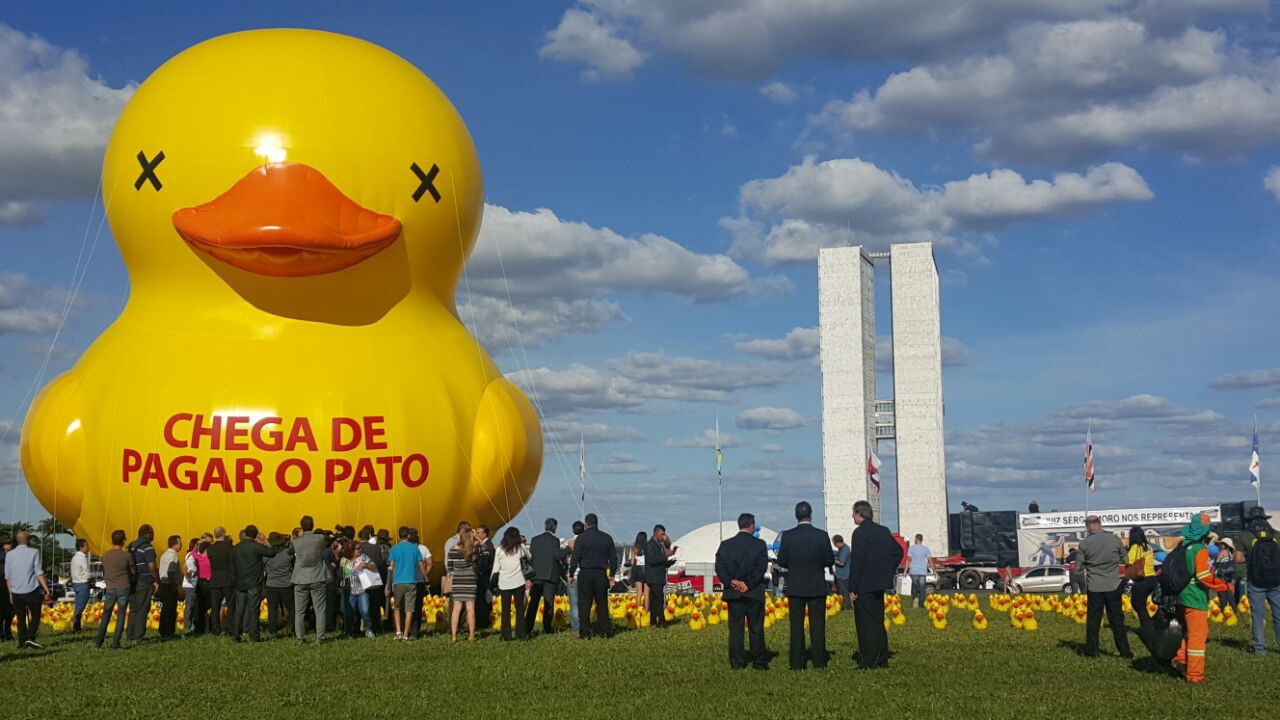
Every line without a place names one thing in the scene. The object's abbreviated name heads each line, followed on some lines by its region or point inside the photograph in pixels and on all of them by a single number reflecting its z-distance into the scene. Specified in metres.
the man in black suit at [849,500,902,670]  12.27
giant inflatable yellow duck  17.78
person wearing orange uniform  11.24
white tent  55.16
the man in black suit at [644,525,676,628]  18.12
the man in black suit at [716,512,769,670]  12.41
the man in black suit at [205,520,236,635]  16.19
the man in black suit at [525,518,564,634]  16.28
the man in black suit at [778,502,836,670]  12.28
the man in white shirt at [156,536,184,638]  16.42
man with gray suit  15.65
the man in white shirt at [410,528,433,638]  16.02
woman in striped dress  15.62
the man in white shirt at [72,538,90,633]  17.50
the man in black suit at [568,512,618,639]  15.70
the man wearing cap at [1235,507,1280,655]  14.25
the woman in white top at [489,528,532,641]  15.60
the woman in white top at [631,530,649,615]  18.72
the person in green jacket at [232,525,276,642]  15.79
